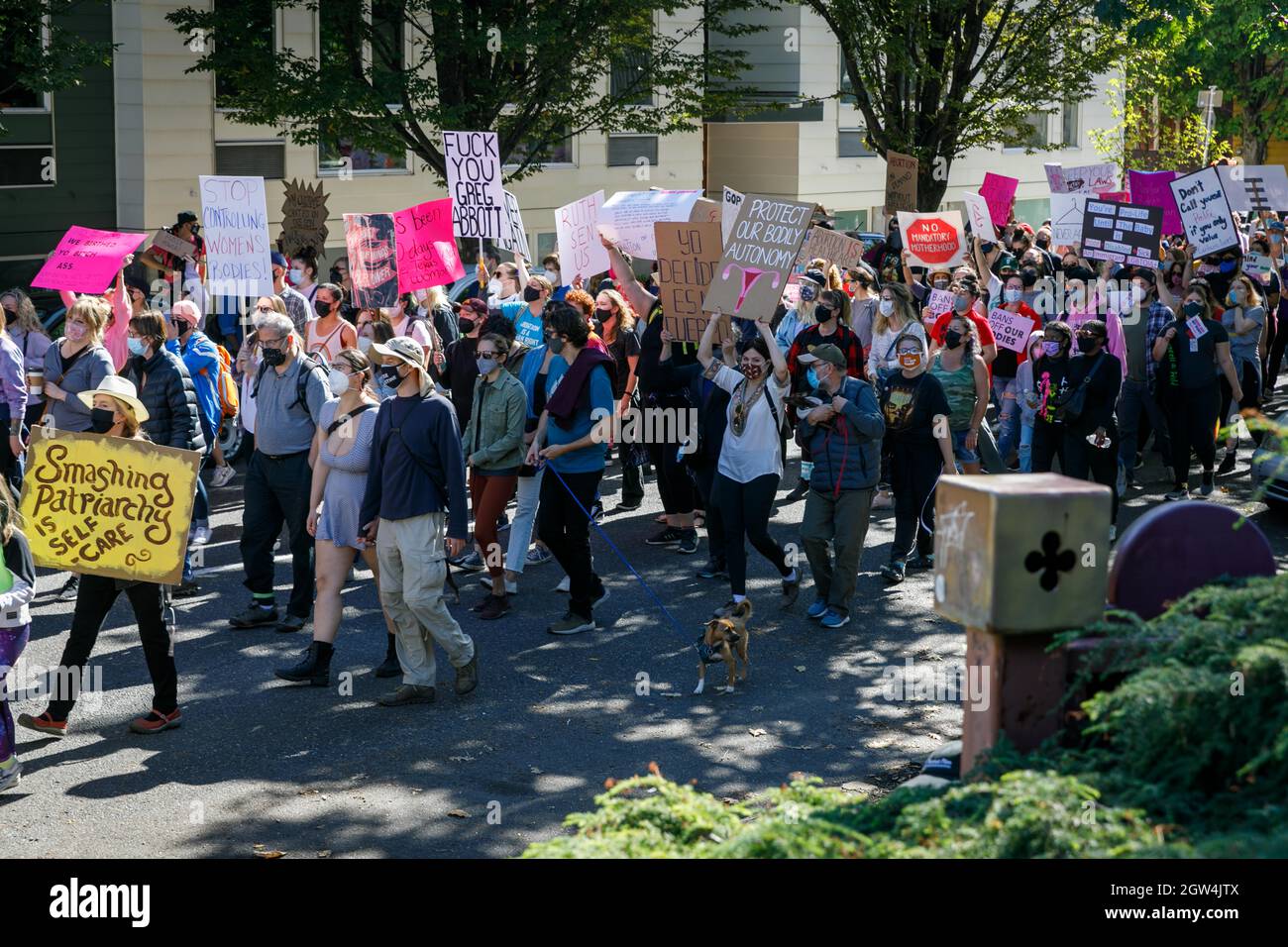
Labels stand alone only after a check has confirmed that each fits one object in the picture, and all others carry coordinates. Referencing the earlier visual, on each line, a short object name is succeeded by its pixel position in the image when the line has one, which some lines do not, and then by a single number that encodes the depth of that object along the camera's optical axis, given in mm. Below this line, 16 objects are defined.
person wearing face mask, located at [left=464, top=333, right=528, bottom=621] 10078
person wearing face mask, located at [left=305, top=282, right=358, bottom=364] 12469
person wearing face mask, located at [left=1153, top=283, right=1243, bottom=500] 13711
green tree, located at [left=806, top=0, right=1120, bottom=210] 24719
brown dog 8742
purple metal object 5059
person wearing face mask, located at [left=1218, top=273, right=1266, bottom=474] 15984
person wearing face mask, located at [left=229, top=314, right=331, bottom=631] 9711
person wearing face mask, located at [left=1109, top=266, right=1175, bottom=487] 14203
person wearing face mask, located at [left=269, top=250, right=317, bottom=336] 14789
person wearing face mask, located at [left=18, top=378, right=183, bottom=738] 7906
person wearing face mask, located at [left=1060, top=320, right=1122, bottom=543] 11680
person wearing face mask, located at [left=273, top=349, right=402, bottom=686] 8805
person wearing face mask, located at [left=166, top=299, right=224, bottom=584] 11234
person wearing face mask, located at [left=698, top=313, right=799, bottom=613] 9906
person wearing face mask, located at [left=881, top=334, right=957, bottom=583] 11039
